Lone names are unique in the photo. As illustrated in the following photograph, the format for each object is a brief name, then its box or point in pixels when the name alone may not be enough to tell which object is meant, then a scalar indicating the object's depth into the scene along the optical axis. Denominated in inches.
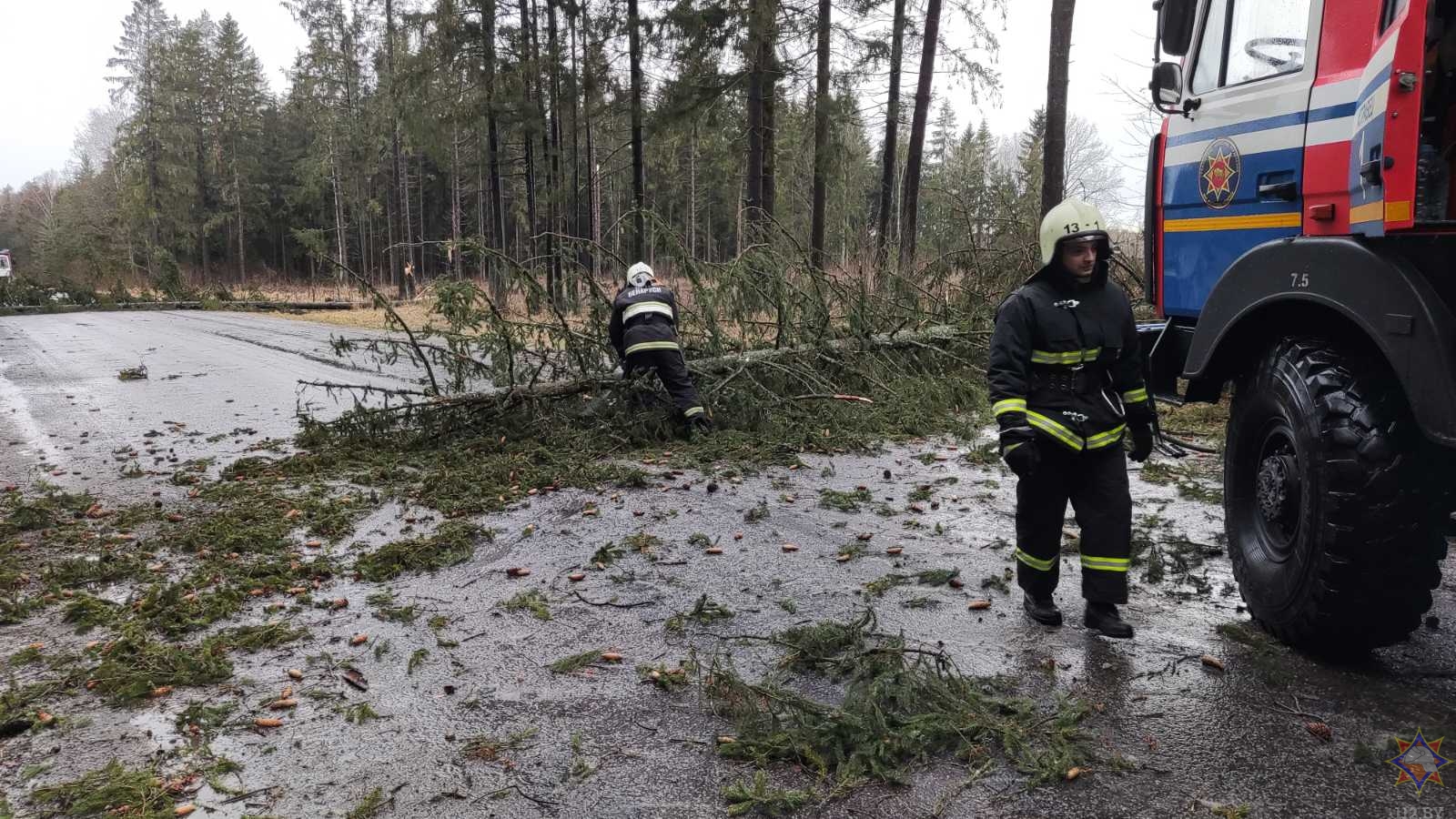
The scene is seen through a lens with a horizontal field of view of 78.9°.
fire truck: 114.0
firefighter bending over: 308.7
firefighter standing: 150.6
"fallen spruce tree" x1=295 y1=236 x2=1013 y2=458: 306.0
